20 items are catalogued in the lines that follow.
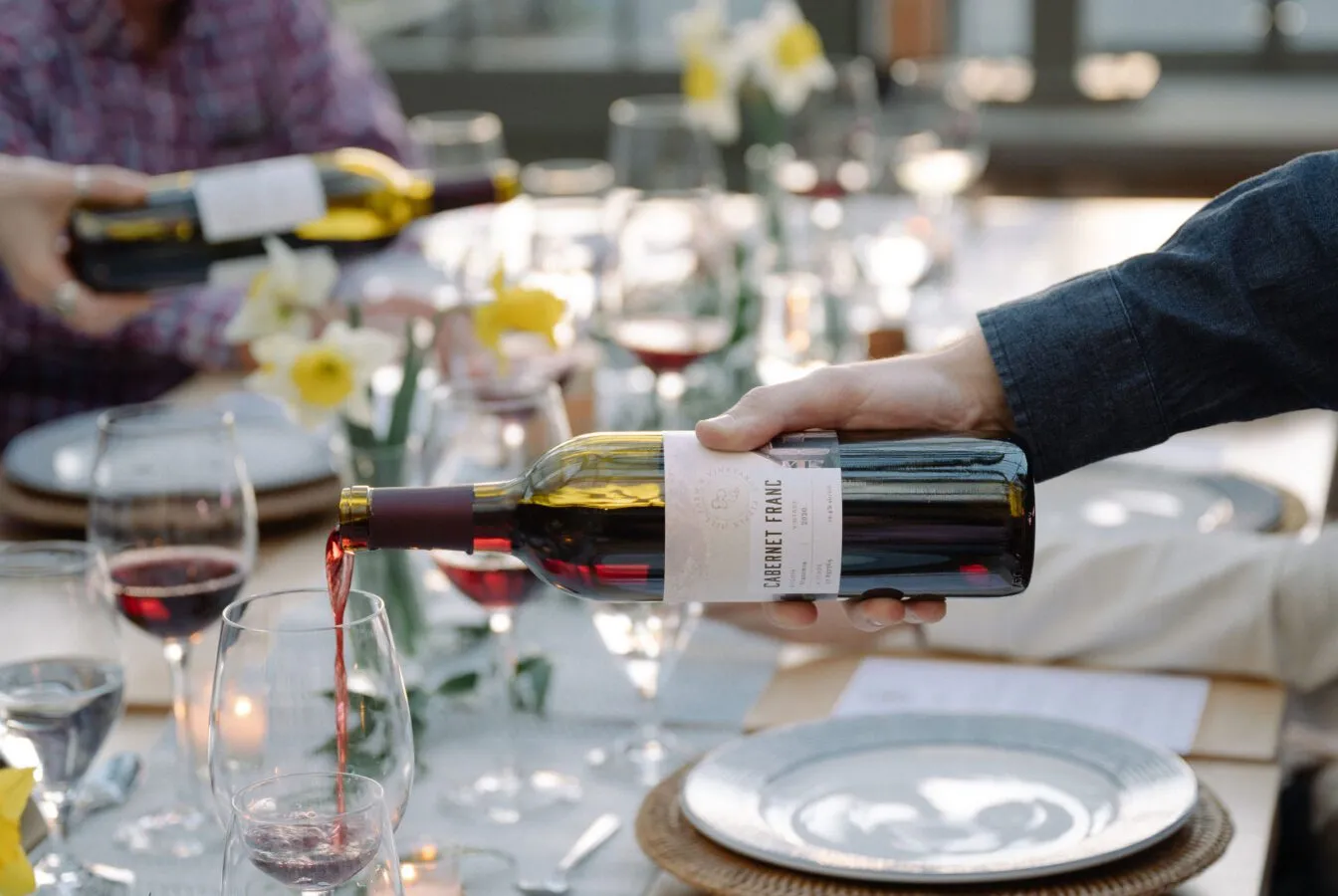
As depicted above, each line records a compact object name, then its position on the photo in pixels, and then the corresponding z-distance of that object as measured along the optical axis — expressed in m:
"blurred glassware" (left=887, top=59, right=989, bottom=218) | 2.80
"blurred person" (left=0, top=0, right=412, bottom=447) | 3.04
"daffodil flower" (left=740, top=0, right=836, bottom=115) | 2.72
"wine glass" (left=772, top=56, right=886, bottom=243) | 2.80
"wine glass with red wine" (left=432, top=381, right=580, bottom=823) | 1.67
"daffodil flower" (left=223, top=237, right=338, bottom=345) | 1.86
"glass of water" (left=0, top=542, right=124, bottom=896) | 1.57
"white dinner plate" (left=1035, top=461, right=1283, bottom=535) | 2.01
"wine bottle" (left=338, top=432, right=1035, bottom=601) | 1.49
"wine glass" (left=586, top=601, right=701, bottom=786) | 1.69
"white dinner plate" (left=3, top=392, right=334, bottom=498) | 2.03
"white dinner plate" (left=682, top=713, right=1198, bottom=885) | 1.54
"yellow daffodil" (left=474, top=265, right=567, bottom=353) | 1.88
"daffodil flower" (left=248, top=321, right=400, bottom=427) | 1.79
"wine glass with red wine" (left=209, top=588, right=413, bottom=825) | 1.45
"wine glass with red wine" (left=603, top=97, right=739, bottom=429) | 2.14
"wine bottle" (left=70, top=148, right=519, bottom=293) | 2.07
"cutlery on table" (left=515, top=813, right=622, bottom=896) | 1.57
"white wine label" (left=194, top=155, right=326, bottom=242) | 2.05
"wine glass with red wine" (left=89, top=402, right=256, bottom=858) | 1.68
